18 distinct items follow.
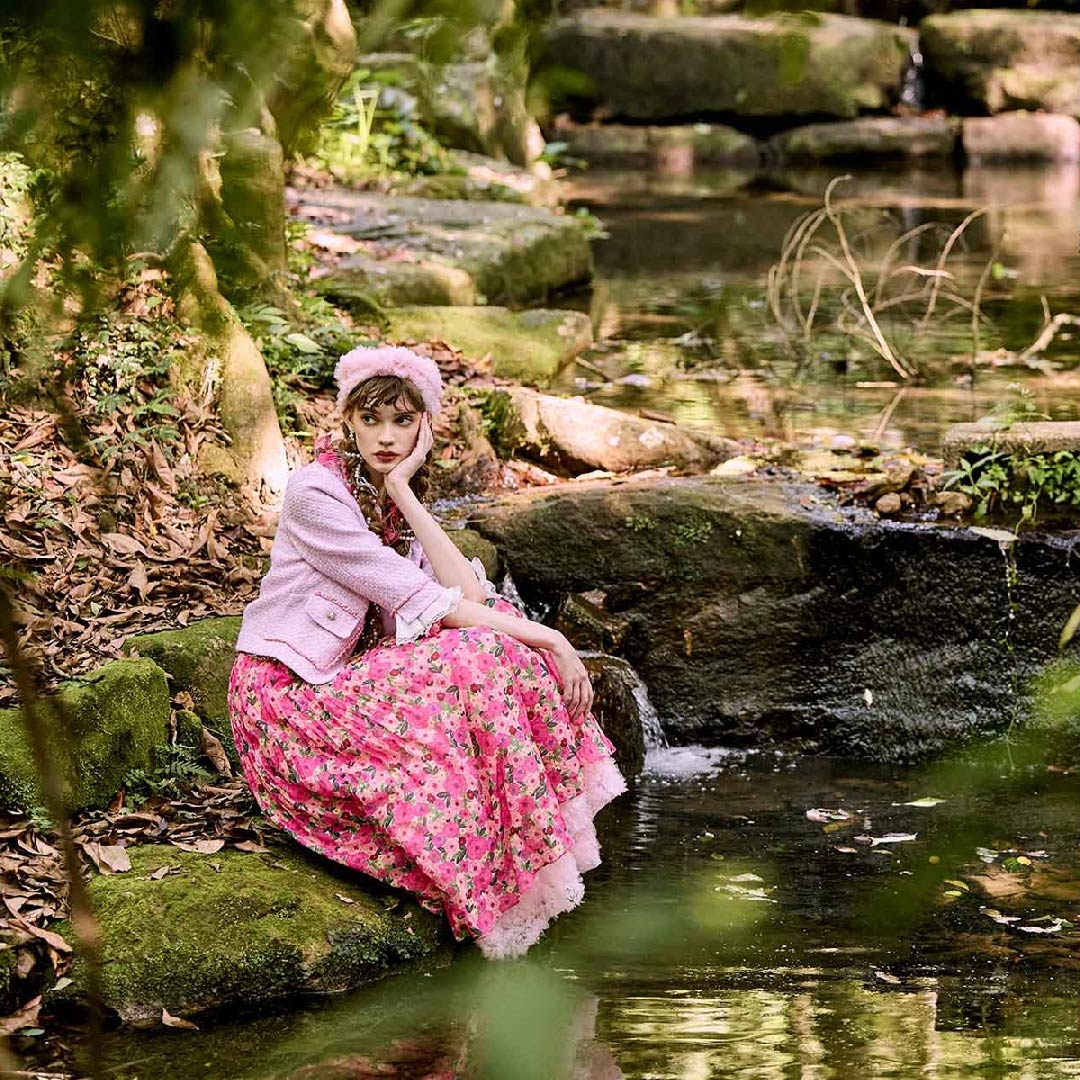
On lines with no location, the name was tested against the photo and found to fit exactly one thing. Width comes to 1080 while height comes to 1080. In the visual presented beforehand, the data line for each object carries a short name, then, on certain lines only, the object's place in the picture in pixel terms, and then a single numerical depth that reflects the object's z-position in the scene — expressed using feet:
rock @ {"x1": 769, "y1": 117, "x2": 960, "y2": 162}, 126.13
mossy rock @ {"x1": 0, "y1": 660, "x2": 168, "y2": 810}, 26.17
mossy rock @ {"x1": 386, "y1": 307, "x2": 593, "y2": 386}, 52.38
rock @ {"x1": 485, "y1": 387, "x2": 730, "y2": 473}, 45.35
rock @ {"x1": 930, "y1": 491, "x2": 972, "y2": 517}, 39.06
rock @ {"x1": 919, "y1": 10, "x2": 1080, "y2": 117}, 126.53
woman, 26.12
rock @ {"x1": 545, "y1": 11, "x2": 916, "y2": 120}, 127.52
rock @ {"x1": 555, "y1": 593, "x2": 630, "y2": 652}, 37.87
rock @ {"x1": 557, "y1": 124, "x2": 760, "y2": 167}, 129.21
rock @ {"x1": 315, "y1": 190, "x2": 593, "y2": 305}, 58.44
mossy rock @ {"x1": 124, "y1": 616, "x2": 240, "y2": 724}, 30.74
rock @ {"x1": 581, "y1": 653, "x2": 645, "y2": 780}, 35.50
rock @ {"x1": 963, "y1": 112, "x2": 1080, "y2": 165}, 123.94
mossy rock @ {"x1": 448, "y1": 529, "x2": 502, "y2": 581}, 37.92
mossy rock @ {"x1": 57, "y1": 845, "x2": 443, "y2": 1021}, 24.38
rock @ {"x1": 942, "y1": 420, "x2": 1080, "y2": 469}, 39.11
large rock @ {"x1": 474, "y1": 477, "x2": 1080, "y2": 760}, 38.39
